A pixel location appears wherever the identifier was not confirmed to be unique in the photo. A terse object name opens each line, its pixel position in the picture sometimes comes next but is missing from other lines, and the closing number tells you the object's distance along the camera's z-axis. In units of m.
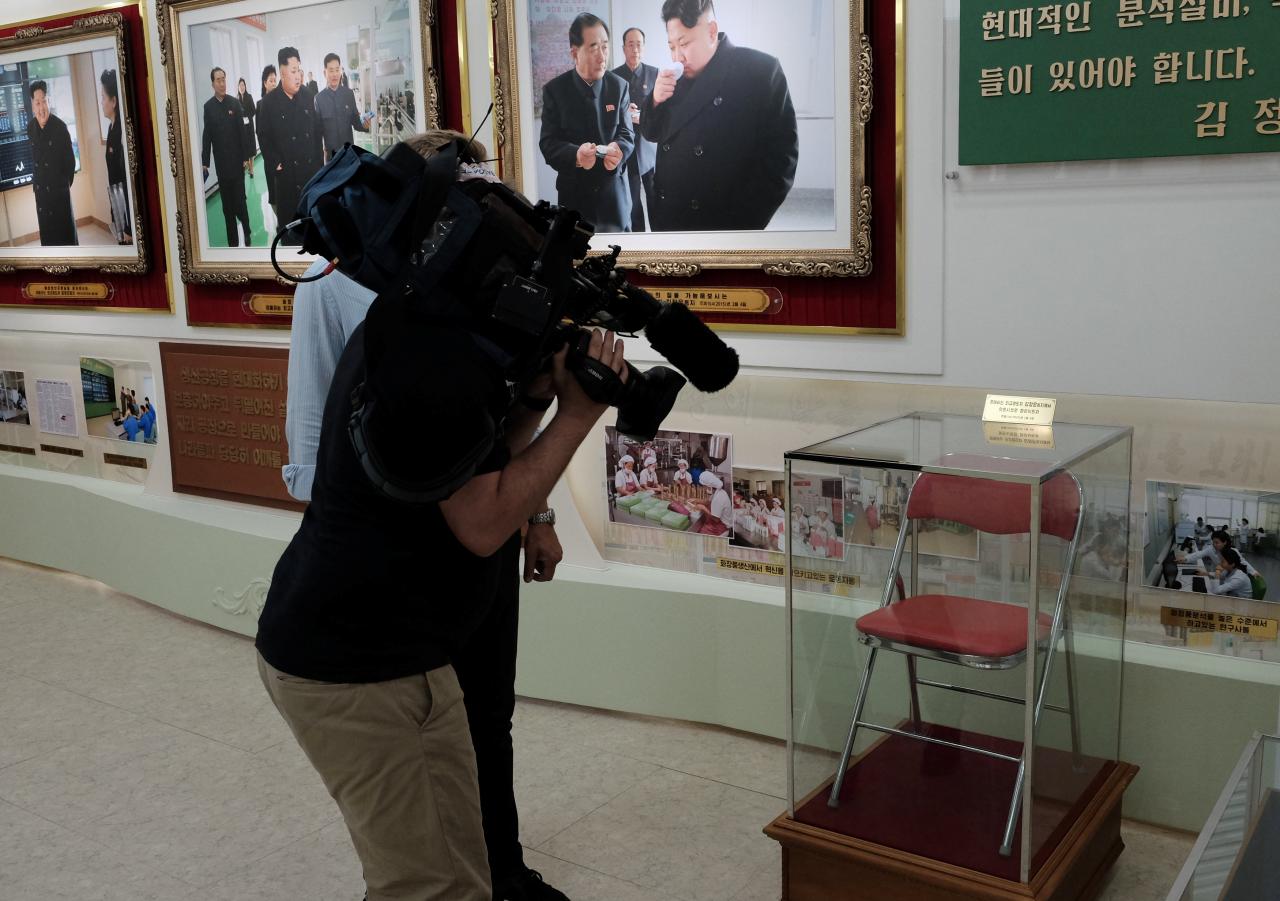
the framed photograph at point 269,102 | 5.00
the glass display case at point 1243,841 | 1.56
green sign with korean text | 3.23
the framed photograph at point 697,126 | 3.98
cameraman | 2.10
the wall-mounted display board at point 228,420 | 5.74
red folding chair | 2.76
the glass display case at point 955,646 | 2.83
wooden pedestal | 2.80
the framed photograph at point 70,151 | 6.02
